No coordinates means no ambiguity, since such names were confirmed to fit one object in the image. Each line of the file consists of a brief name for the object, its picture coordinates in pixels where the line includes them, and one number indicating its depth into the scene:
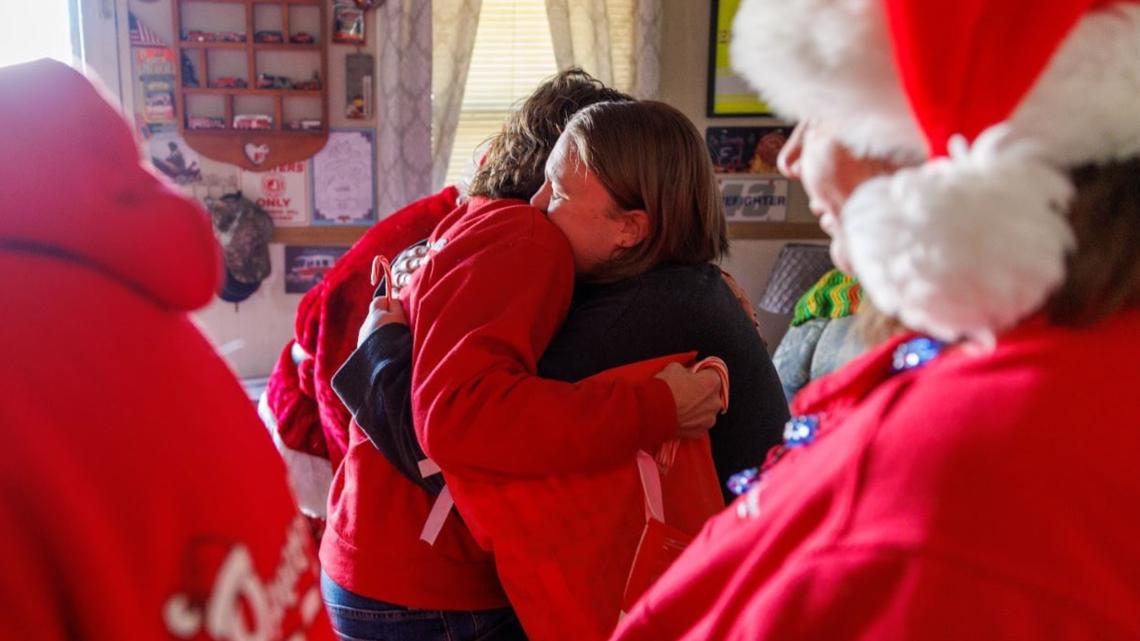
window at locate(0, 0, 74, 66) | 2.49
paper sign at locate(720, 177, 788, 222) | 3.29
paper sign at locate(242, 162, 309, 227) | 2.94
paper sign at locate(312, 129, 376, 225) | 2.97
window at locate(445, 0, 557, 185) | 3.06
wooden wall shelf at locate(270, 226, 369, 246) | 2.99
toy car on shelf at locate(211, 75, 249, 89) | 2.81
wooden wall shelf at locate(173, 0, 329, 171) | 2.79
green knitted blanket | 2.82
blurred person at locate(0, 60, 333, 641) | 0.44
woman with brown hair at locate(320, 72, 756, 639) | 1.00
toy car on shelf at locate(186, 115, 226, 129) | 2.83
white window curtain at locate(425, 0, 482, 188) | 2.96
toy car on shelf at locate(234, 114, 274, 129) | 2.85
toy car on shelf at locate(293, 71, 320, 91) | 2.88
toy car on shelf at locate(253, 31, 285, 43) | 2.81
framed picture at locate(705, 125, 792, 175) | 3.24
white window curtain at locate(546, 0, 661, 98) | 3.03
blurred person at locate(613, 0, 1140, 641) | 0.48
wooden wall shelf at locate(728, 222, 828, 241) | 3.34
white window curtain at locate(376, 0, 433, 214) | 2.88
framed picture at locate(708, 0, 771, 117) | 3.13
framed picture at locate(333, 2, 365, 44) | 2.87
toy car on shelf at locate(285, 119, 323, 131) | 2.90
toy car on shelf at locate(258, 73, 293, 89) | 2.84
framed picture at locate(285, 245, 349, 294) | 3.01
